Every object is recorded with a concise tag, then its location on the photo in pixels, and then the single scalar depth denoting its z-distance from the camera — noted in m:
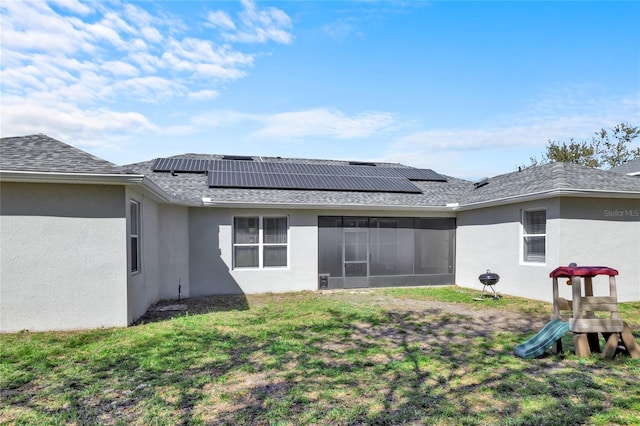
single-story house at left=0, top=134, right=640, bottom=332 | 6.54
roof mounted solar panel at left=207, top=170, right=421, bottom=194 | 12.47
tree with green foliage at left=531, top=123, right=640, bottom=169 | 31.34
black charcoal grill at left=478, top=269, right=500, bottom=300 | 10.35
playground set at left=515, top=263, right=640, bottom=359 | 5.11
